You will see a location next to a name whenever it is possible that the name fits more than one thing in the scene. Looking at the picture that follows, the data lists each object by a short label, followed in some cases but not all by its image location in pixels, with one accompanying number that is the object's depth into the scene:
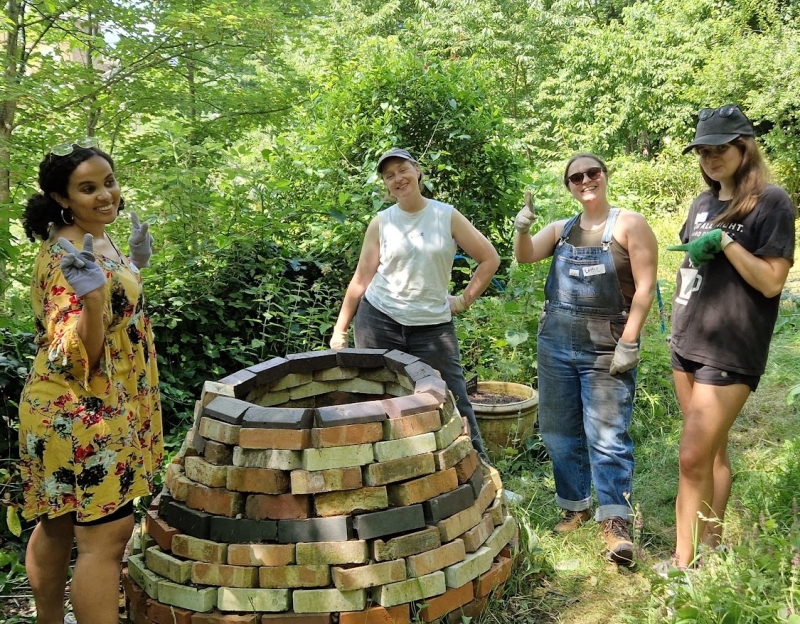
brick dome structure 1.98
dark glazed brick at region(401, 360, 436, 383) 2.56
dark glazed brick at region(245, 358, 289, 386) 2.62
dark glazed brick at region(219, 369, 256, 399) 2.50
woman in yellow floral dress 1.87
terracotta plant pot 3.79
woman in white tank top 3.03
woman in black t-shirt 2.15
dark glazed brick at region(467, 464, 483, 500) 2.35
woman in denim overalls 2.64
